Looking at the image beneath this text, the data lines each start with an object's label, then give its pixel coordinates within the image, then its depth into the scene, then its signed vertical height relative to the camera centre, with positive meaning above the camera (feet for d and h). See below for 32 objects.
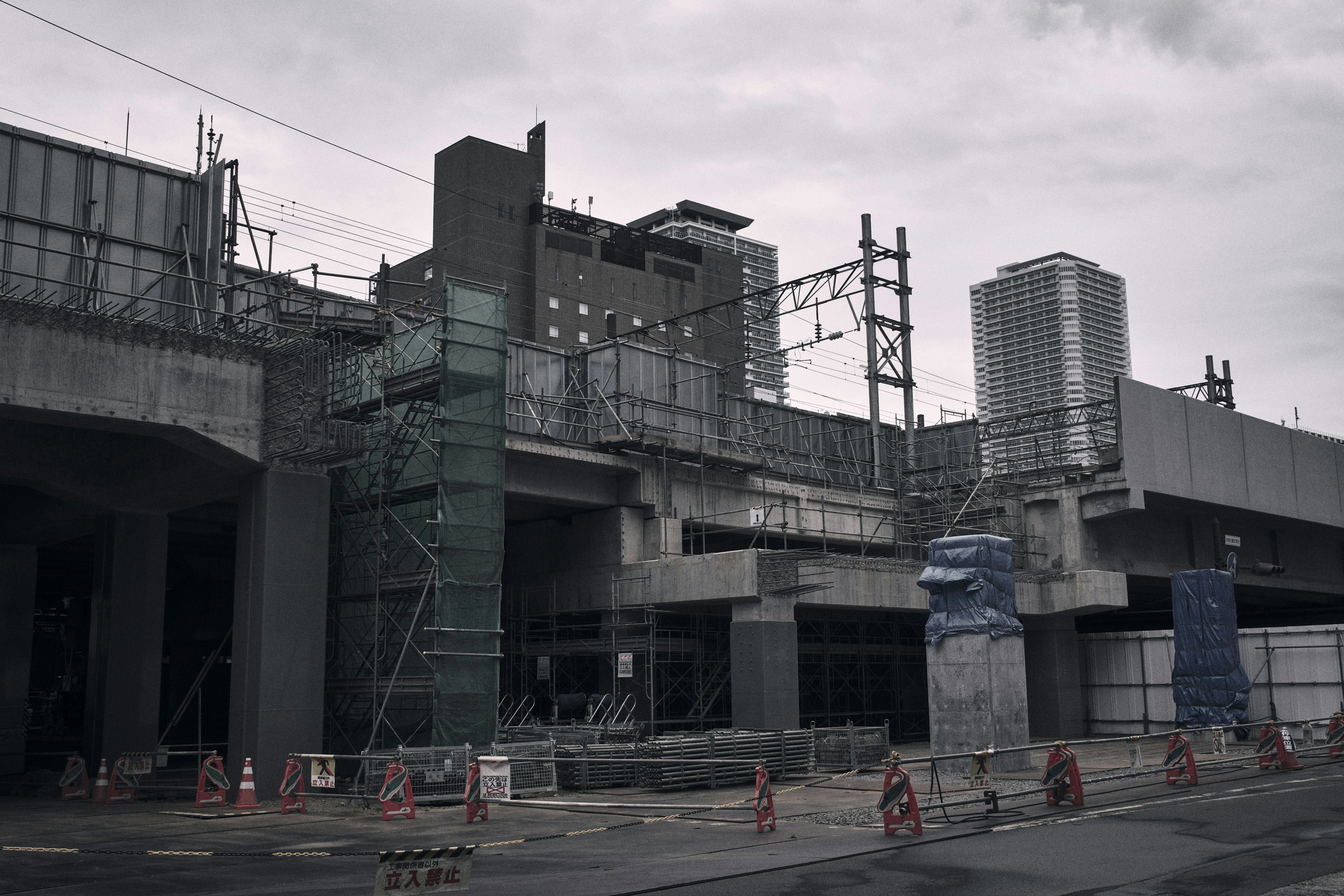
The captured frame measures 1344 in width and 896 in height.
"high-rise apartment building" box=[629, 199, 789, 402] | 558.56 +207.68
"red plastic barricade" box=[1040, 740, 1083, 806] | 65.36 -7.04
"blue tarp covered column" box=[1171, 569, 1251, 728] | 116.88 -1.13
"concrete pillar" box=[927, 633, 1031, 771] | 86.33 -3.44
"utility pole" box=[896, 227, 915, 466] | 165.89 +43.49
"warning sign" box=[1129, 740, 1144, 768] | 79.46 -7.27
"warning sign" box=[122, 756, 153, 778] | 87.97 -7.83
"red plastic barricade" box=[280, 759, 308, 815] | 74.74 -8.09
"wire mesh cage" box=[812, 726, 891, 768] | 99.35 -8.15
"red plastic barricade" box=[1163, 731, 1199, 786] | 76.23 -7.33
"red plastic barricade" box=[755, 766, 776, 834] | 59.88 -7.54
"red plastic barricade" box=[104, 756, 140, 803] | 86.58 -9.18
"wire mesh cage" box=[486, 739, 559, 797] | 81.20 -8.25
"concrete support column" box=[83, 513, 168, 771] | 99.71 +1.82
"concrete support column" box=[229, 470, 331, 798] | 83.15 +2.45
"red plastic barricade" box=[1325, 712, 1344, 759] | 95.61 -7.42
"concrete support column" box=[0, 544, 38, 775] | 117.60 +3.11
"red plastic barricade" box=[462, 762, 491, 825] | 67.00 -7.97
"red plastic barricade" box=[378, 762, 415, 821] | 69.46 -8.07
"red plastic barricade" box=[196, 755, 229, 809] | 79.10 -8.34
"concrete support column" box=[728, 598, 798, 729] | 111.86 -1.26
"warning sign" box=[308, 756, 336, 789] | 75.46 -7.44
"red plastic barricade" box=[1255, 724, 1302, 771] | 85.51 -7.73
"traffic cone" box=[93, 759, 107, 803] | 87.45 -9.22
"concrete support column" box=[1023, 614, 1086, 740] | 142.41 -4.07
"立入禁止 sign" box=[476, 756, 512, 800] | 70.85 -7.33
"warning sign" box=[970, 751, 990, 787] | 67.36 -6.83
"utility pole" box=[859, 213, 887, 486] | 158.20 +43.23
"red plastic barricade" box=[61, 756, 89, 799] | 89.56 -8.88
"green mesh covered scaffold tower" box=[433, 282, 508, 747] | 93.25 +11.21
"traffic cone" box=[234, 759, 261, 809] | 77.92 -8.75
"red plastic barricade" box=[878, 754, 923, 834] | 56.75 -7.16
